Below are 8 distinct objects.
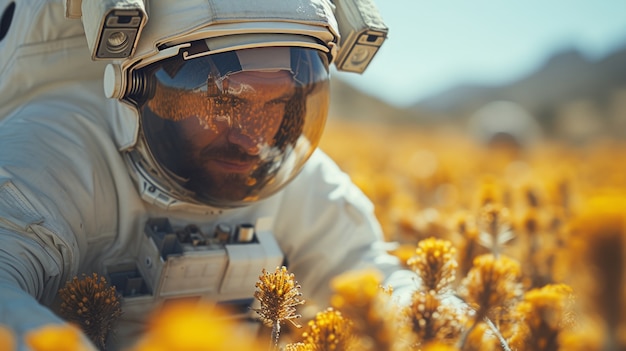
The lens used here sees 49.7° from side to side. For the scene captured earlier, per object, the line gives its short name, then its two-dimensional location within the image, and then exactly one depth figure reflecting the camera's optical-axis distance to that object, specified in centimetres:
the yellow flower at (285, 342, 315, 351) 93
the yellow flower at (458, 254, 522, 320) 99
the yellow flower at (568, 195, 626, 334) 66
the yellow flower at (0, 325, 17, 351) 65
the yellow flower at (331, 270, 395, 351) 80
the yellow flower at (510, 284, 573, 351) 89
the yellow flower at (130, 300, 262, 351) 58
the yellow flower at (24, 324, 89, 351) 63
